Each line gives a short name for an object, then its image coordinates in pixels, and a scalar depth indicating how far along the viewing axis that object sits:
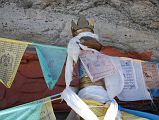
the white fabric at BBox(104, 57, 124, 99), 1.30
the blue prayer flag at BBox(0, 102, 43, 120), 1.13
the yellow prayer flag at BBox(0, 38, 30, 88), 1.26
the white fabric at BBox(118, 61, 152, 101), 1.46
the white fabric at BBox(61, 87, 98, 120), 1.17
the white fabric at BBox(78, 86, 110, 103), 1.25
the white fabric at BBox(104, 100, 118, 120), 1.19
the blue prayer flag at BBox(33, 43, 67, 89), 1.30
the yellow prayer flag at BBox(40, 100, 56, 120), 1.19
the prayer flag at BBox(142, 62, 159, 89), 1.55
